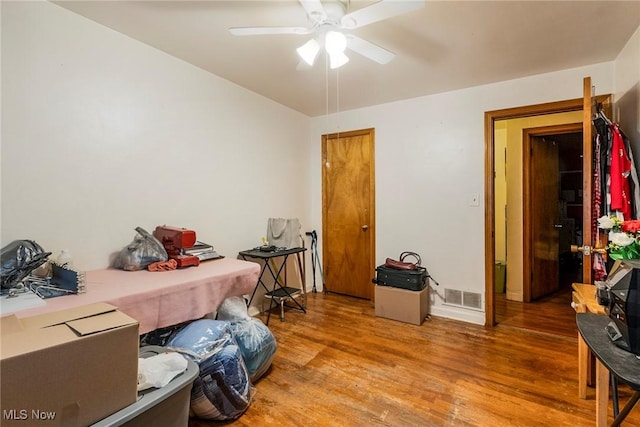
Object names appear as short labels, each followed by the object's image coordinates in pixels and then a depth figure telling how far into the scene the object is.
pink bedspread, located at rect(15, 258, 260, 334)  1.51
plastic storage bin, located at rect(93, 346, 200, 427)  1.06
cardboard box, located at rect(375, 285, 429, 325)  3.04
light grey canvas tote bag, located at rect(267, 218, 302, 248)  3.28
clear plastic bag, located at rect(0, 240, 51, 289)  1.47
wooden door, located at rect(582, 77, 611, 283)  1.96
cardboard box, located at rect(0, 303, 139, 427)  0.86
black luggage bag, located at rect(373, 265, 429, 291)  3.08
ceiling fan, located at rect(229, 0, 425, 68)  1.49
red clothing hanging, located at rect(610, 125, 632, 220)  2.05
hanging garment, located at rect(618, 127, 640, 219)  2.07
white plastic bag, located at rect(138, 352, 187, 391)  1.22
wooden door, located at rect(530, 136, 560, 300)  3.77
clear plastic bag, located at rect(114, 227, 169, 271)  2.04
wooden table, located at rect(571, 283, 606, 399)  1.77
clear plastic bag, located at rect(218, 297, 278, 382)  2.00
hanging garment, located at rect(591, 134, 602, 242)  2.18
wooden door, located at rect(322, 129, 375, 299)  3.78
